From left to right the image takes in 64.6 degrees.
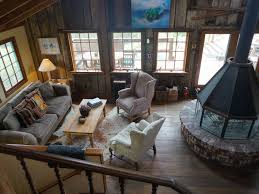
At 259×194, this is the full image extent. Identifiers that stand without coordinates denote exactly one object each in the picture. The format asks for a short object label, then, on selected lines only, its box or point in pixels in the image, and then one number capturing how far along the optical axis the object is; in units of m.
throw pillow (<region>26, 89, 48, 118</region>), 4.29
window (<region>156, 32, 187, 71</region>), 5.25
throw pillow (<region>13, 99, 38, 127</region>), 4.00
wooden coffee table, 3.91
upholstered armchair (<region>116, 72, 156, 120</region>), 4.64
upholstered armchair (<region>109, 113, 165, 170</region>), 3.17
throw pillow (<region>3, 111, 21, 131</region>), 3.72
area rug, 4.18
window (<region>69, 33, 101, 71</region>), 5.44
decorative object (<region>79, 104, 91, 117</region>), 4.24
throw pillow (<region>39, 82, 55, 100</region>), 4.93
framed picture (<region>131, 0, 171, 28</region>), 4.79
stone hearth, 3.50
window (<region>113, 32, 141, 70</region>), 5.34
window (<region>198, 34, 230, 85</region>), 5.88
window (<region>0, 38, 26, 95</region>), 4.76
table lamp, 5.25
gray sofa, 3.62
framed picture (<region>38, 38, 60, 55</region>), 5.43
